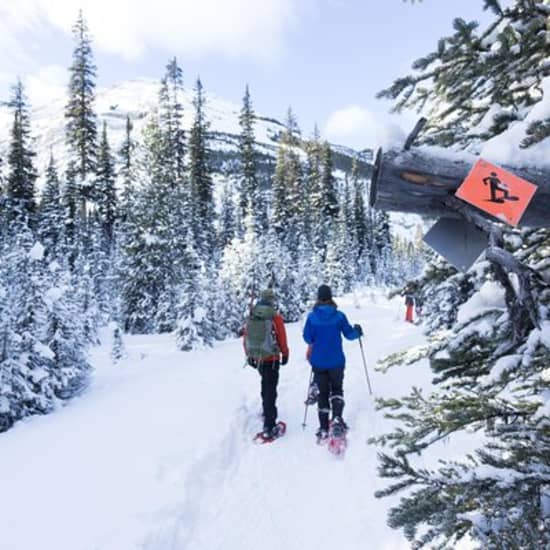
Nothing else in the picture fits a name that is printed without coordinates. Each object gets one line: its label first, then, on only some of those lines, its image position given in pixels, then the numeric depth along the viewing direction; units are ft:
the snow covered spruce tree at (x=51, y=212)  103.09
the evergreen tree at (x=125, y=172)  79.00
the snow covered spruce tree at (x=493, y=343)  6.26
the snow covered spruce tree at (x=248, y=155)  150.82
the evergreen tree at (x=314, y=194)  157.28
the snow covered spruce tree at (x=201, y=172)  119.96
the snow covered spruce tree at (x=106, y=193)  120.30
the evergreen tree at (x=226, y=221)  149.48
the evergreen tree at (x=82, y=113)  108.58
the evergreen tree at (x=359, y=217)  184.14
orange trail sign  5.87
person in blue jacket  21.13
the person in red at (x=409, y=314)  60.74
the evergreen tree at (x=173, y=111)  134.72
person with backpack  22.16
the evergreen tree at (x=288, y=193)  149.28
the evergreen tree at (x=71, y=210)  99.86
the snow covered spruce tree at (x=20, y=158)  108.88
